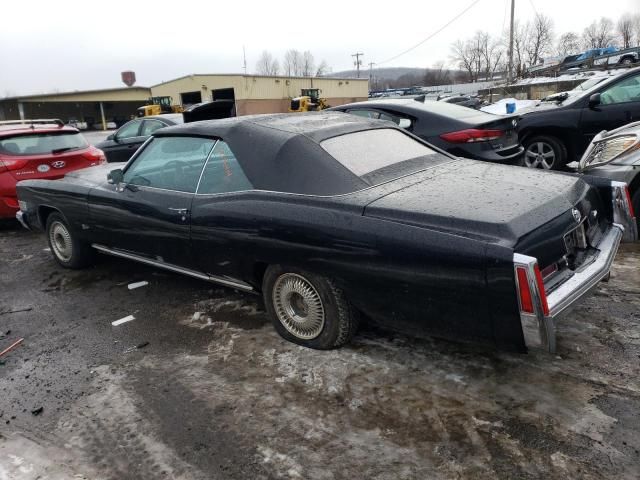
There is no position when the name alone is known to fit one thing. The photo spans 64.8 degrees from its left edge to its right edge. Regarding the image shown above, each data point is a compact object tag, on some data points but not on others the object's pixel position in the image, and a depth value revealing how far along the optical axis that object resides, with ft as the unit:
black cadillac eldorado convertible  8.02
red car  22.57
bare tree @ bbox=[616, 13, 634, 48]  244.83
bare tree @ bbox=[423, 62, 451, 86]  297.74
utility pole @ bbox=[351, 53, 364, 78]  270.94
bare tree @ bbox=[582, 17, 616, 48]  256.73
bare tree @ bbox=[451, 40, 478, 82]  295.26
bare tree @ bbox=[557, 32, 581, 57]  263.70
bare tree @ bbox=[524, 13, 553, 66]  251.60
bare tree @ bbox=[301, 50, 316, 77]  330.32
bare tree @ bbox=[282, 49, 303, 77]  336.90
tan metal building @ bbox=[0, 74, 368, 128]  122.31
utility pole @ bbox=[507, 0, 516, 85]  100.74
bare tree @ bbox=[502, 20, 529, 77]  198.78
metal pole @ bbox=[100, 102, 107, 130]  162.06
